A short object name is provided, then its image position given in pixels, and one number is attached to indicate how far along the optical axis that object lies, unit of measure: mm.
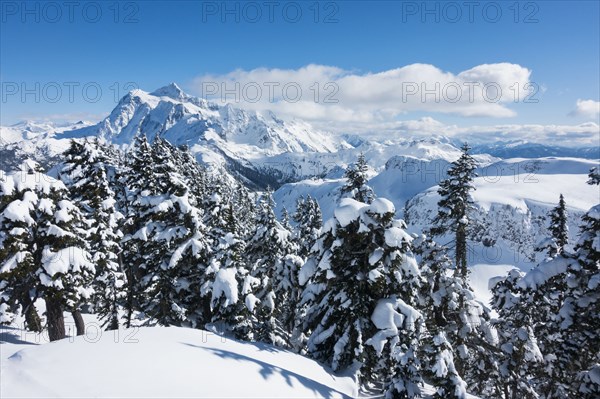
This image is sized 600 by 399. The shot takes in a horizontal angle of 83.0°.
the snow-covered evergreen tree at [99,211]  21109
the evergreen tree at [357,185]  18062
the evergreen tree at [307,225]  30297
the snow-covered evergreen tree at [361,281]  10602
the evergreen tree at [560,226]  21547
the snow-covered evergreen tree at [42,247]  14781
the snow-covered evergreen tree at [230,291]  15016
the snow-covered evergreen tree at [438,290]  12938
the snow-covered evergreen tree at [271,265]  18484
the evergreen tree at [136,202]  18633
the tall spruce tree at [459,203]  23547
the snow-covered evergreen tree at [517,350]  14094
